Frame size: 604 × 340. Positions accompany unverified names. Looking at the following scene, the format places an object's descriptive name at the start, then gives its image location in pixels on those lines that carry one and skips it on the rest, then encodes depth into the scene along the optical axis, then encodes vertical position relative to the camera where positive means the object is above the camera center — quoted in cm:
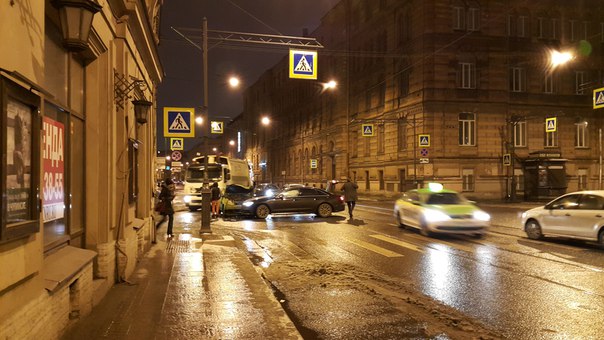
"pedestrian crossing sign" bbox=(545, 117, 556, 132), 3380 +325
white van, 2699 -6
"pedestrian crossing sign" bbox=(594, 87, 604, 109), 1979 +297
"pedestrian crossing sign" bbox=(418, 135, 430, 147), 3431 +223
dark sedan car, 2139 -133
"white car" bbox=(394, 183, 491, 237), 1427 -127
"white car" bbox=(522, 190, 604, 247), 1230 -129
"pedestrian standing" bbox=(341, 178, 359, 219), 2000 -84
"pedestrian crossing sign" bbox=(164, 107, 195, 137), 1558 +170
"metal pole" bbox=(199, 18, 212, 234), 1541 +56
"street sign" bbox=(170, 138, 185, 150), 2421 +152
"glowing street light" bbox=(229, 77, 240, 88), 2459 +472
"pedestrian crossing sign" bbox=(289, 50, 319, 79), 1716 +386
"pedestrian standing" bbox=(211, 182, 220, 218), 2108 -116
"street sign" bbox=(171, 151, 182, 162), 2909 +116
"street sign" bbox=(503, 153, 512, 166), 3531 +86
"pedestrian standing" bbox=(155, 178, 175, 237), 1407 -75
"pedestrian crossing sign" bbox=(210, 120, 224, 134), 3023 +296
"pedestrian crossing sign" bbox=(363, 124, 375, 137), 3856 +336
